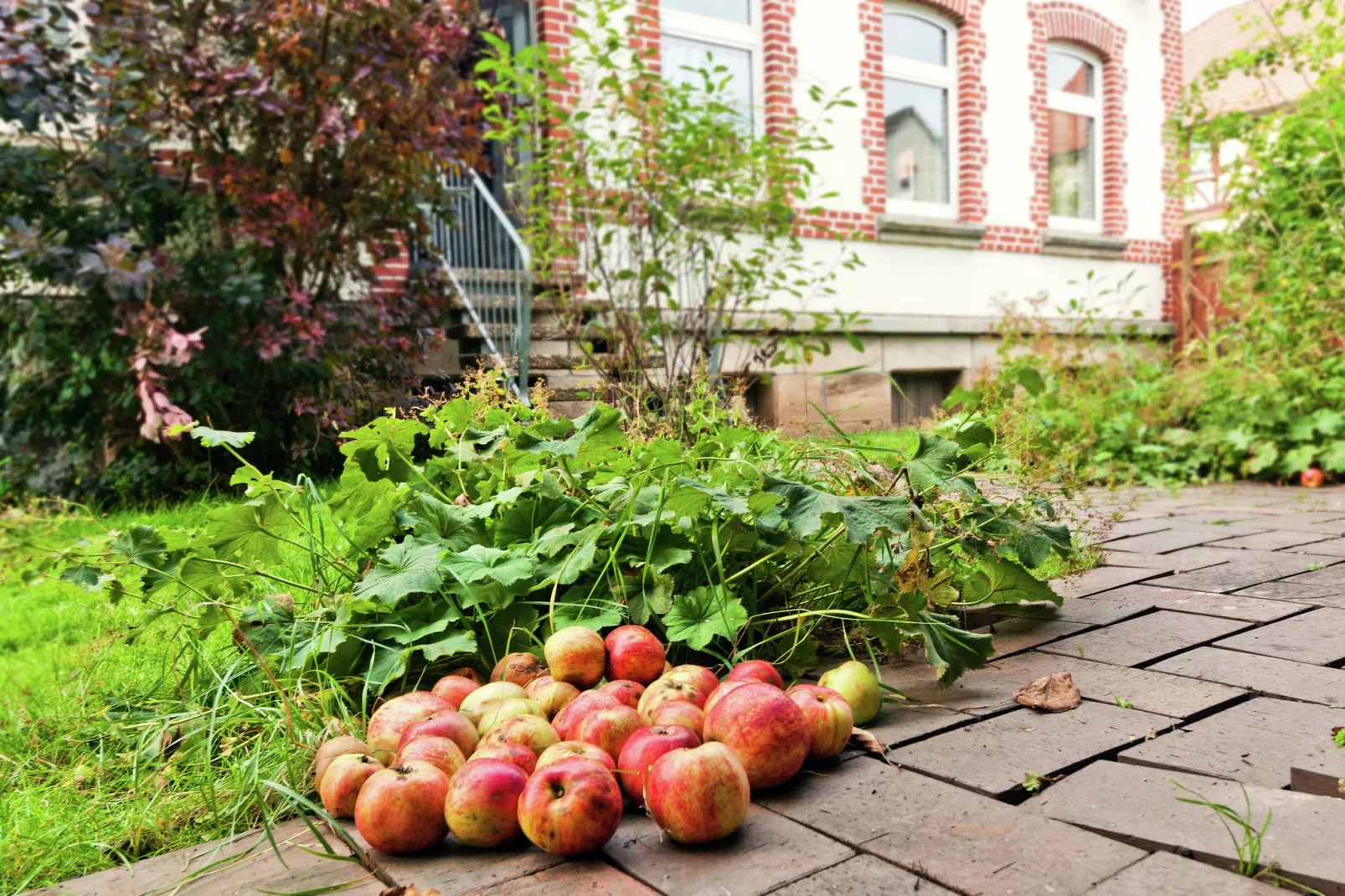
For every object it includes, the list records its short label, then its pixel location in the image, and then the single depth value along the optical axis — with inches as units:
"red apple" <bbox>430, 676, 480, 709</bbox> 73.2
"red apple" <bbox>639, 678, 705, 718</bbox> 67.5
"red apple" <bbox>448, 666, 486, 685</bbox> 79.4
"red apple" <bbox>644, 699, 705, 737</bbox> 64.2
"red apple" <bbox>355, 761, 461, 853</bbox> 54.9
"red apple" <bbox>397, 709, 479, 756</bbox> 63.4
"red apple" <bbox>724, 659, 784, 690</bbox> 70.4
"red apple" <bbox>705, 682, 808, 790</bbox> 59.9
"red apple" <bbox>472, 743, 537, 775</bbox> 59.9
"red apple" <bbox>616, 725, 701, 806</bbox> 58.0
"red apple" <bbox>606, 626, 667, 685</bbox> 75.1
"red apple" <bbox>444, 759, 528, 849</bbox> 54.7
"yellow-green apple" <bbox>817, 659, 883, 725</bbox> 71.0
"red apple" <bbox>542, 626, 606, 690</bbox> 73.5
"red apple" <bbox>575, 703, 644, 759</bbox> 62.9
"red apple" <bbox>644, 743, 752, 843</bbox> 53.2
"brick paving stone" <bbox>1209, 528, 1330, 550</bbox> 139.9
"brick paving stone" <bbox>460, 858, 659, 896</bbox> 51.0
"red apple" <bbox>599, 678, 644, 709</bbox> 68.7
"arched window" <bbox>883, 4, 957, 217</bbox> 371.9
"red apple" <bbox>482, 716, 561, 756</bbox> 62.0
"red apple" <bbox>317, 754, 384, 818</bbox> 60.1
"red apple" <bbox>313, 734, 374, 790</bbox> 63.0
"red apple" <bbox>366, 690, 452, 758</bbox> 65.7
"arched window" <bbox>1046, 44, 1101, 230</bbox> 424.2
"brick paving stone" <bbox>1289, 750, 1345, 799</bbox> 57.5
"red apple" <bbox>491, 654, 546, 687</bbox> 76.6
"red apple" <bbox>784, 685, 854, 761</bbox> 64.2
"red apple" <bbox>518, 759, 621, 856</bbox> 53.0
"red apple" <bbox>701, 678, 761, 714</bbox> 64.5
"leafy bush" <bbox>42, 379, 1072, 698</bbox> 77.9
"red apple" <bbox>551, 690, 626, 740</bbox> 65.4
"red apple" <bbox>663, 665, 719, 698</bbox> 70.6
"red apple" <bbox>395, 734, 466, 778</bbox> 59.8
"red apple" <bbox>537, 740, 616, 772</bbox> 58.2
